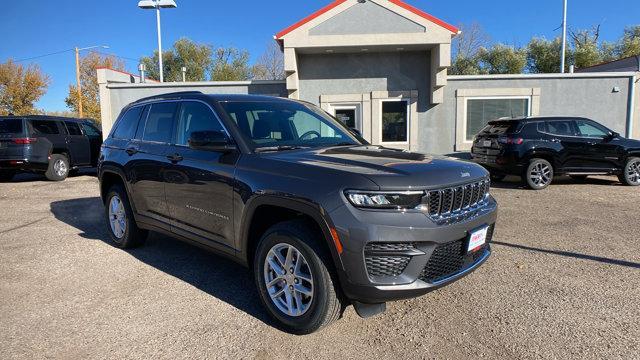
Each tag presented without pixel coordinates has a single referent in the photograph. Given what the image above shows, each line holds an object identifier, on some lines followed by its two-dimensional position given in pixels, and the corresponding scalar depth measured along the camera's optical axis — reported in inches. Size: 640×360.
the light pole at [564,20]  891.4
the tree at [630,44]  1562.5
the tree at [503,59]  1565.0
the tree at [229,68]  1831.1
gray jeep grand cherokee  112.5
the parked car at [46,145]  460.8
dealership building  579.8
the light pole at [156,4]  721.0
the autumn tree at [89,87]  1834.4
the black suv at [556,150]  394.0
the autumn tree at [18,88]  1683.1
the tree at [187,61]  1910.7
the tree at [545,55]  1578.5
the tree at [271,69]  1787.3
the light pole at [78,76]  1450.5
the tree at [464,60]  1637.6
